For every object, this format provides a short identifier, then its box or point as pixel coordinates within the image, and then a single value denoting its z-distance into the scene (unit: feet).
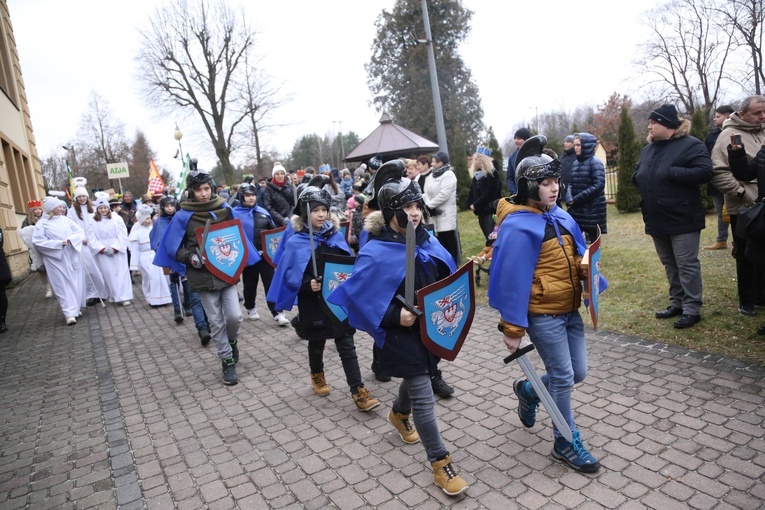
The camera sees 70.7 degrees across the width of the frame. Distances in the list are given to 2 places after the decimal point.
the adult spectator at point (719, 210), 26.08
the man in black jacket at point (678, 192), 17.34
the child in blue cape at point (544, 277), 10.28
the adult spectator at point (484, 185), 28.09
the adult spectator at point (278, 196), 29.01
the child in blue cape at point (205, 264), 18.08
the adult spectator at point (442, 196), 27.76
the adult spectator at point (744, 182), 17.51
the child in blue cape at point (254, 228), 25.45
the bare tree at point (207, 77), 115.55
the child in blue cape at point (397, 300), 10.54
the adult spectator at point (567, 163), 26.16
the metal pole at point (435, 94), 34.30
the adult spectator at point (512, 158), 27.30
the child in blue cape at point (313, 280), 15.24
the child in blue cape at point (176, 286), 24.02
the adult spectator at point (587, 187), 24.27
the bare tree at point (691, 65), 120.98
